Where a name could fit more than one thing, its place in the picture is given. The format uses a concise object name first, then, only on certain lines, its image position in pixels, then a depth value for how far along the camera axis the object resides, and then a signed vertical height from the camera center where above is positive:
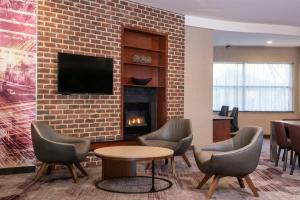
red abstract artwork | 5.17 +0.29
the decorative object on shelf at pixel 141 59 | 6.69 +0.78
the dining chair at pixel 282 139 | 5.76 -0.61
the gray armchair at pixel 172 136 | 5.64 -0.58
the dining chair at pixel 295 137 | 5.31 -0.52
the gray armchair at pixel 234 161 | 4.09 -0.69
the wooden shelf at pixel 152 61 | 6.67 +0.76
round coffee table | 4.24 -0.66
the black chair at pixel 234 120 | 9.74 -0.52
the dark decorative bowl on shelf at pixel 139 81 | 6.62 +0.37
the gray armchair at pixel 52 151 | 4.68 -0.66
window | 11.20 +0.39
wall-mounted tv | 5.52 +0.42
